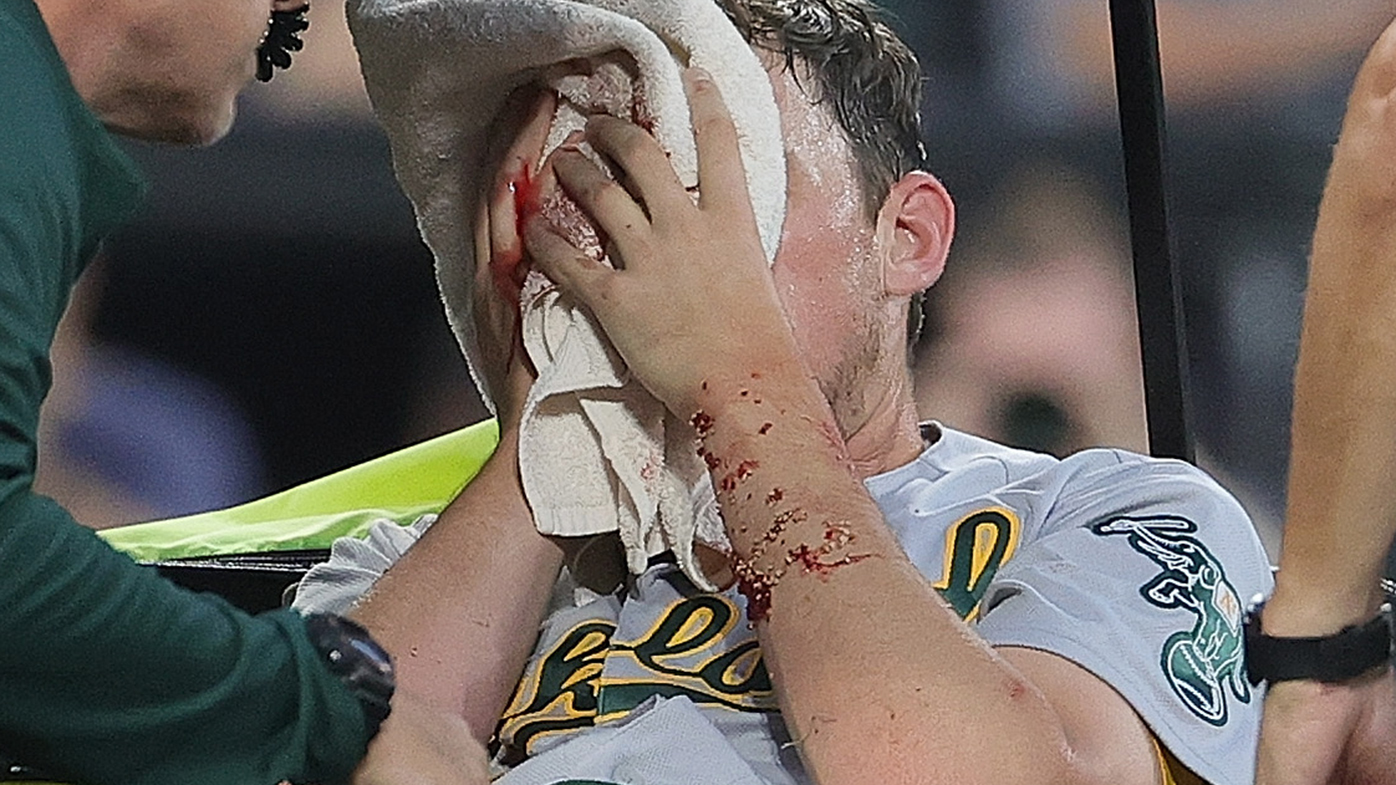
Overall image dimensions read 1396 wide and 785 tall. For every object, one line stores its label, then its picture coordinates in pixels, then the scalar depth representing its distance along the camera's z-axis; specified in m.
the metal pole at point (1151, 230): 9.50
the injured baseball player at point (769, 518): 8.96
